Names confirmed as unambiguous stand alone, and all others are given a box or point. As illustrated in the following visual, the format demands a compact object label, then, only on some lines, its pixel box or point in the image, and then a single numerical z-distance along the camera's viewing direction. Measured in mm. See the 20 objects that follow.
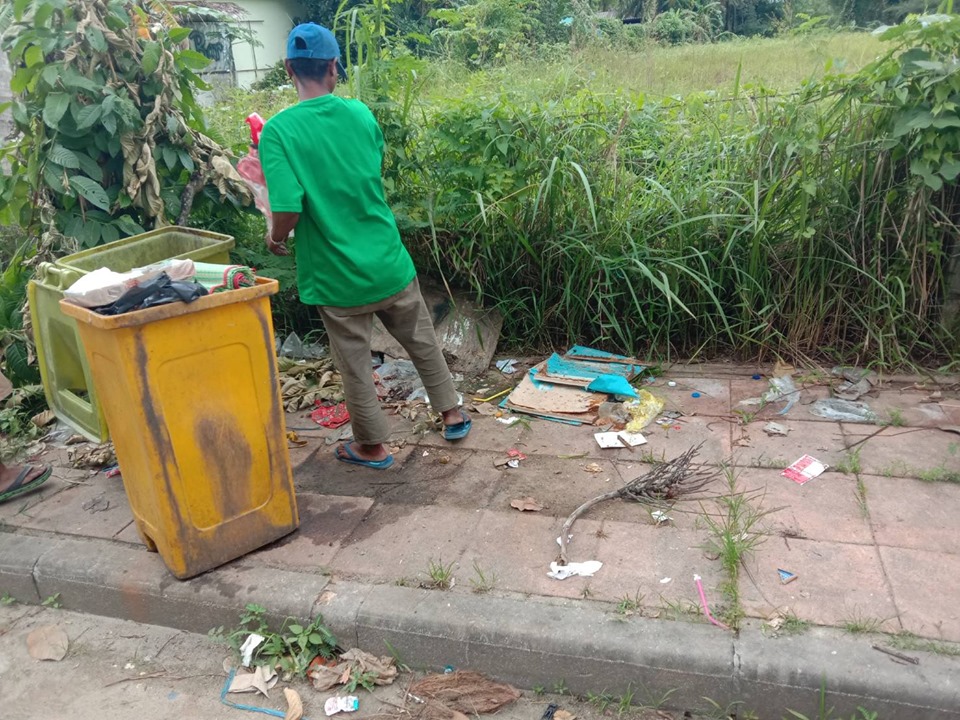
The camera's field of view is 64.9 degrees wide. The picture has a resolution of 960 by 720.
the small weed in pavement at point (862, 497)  2883
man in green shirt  2938
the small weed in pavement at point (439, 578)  2641
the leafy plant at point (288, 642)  2576
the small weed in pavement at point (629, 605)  2436
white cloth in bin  2469
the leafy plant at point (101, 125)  3781
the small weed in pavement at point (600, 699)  2346
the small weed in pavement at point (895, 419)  3514
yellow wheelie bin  2498
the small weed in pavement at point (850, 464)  3154
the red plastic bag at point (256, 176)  3088
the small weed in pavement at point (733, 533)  2465
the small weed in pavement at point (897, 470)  3117
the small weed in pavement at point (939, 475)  3049
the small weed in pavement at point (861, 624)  2279
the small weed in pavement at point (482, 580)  2605
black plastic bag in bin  2467
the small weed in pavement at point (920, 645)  2182
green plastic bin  3016
